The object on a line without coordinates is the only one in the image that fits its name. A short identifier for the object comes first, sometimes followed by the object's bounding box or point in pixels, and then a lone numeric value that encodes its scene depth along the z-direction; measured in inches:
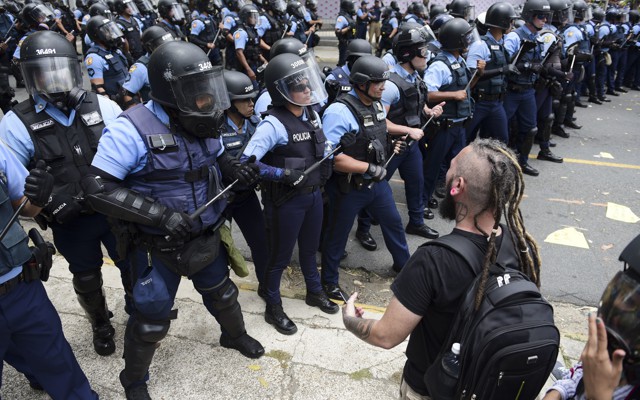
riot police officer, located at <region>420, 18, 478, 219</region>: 203.3
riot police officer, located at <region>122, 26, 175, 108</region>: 217.0
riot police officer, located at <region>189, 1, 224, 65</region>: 438.6
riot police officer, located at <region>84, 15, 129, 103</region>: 240.4
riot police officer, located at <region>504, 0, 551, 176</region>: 244.7
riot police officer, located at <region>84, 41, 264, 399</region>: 94.9
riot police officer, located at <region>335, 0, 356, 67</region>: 530.3
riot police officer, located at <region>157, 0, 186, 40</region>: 387.2
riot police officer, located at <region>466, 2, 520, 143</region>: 228.1
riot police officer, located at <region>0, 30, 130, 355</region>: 109.0
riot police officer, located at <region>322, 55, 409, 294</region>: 143.6
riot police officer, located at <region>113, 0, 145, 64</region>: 368.5
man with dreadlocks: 66.2
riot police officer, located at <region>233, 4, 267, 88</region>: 380.2
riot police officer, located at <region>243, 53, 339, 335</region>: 126.3
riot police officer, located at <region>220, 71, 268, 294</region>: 143.3
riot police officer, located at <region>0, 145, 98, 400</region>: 87.4
